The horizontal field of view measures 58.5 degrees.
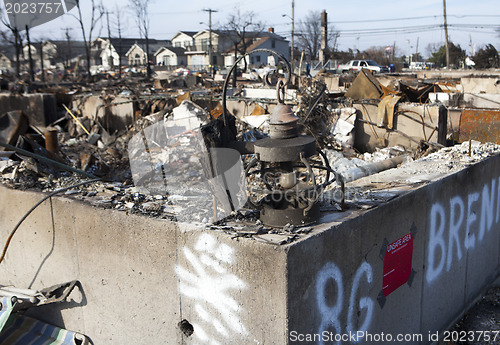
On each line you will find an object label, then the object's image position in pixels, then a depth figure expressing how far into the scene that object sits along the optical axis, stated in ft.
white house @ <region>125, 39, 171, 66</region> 252.62
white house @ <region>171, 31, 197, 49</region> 261.24
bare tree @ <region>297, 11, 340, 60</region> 213.46
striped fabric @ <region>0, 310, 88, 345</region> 12.05
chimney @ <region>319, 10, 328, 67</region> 133.04
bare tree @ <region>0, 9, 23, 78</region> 96.08
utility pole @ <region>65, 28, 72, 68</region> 194.31
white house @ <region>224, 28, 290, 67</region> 197.14
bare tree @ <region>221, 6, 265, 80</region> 194.29
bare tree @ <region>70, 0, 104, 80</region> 115.35
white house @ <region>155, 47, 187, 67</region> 232.32
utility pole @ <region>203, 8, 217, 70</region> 177.53
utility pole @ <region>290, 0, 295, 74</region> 138.84
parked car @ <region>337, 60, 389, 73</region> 105.70
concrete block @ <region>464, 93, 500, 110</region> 33.38
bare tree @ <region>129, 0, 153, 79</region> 150.20
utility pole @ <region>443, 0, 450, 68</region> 116.55
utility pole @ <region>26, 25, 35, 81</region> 93.37
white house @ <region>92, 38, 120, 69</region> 248.91
